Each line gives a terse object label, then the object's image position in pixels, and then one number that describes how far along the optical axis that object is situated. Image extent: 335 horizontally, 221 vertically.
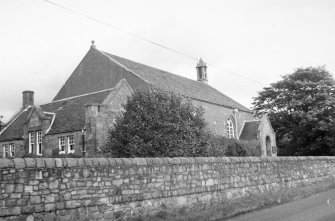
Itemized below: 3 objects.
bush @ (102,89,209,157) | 21.05
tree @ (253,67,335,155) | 40.72
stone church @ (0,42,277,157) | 27.85
